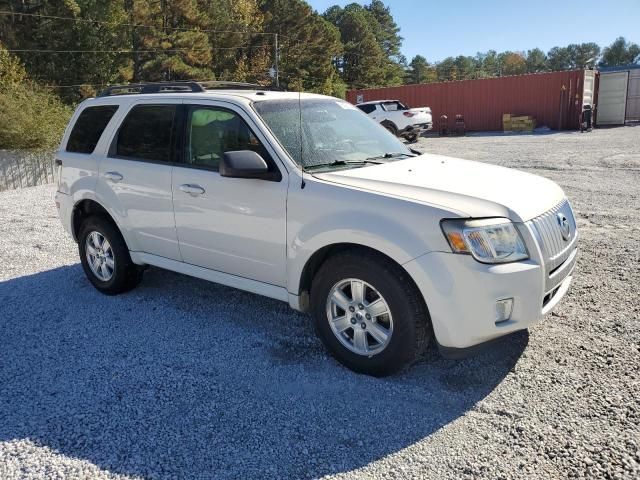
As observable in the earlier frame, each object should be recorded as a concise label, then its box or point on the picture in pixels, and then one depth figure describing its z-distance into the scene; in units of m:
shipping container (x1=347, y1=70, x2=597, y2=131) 26.62
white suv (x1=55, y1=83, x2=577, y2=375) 3.18
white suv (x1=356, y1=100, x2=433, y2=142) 22.23
